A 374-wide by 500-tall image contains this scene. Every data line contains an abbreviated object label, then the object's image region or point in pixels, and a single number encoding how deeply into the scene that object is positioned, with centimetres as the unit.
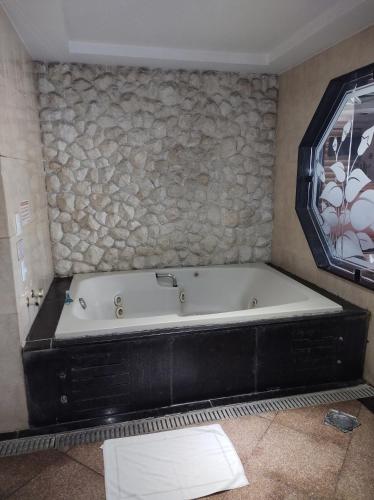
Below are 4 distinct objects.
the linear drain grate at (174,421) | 181
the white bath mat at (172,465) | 154
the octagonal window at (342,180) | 224
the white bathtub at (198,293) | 234
